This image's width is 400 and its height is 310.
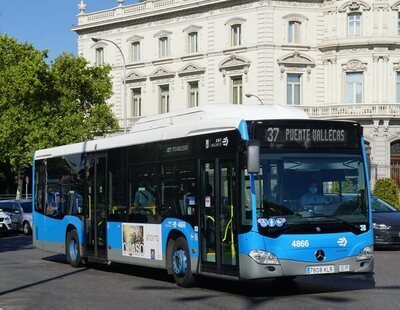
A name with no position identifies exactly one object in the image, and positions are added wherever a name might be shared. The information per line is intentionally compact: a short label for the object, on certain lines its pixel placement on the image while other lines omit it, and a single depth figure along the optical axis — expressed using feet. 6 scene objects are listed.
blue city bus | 40.37
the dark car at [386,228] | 71.10
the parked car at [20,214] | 117.50
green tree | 157.79
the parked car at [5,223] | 115.96
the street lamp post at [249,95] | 164.09
